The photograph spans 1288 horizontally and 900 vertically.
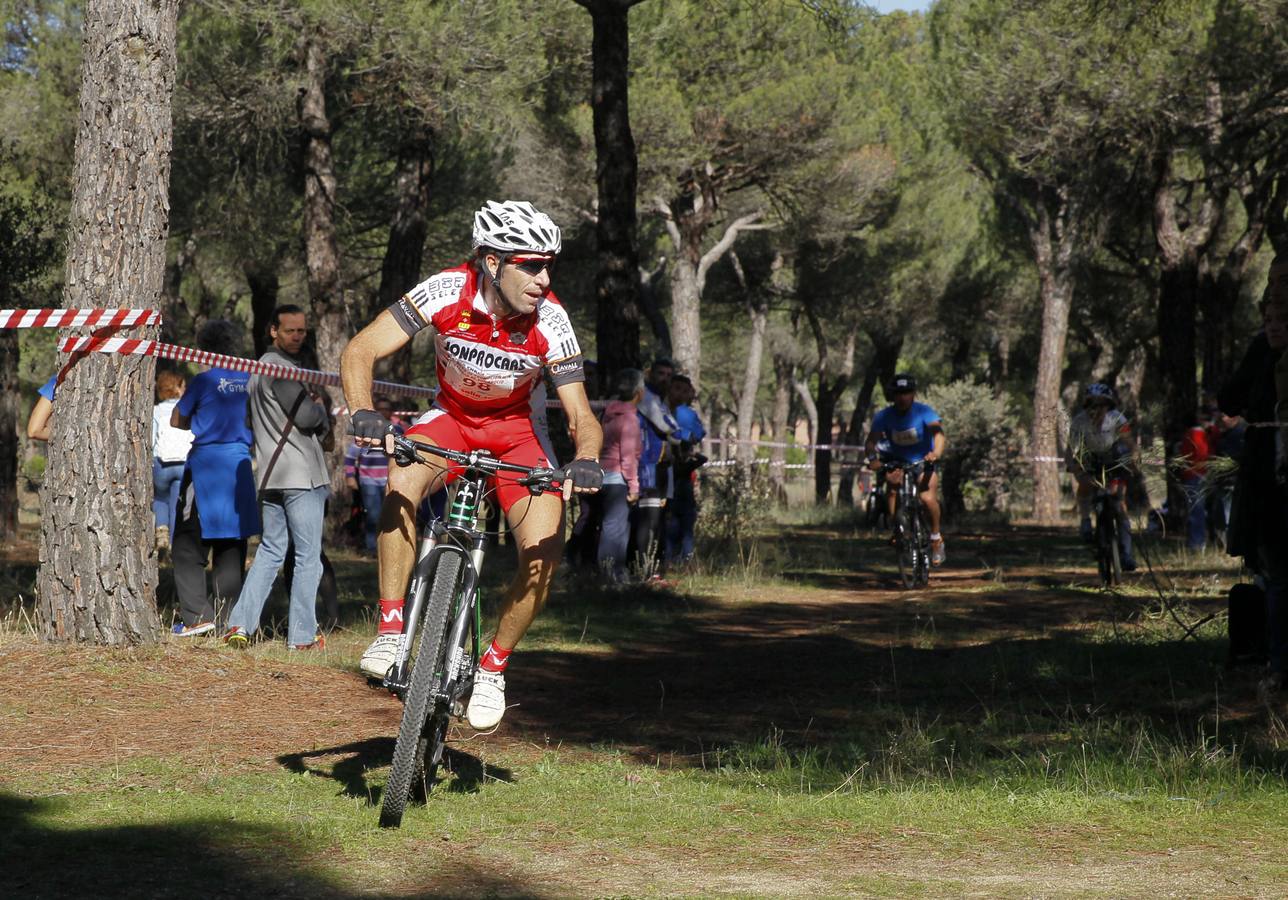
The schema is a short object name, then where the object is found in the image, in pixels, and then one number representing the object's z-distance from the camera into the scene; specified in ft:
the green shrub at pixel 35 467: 140.26
